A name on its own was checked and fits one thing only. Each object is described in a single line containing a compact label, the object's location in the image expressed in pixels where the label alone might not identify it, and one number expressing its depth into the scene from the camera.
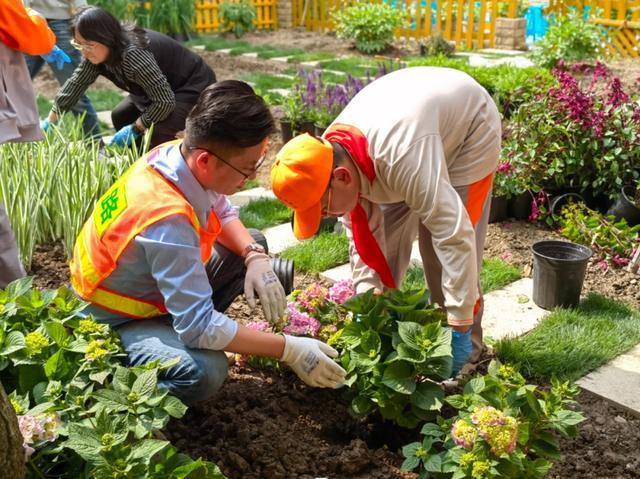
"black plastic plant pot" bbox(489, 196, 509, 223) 4.32
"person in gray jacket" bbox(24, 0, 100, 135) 5.60
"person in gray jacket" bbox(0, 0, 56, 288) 3.04
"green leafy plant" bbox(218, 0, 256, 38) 12.63
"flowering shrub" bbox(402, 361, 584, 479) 1.85
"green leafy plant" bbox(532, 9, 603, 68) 8.31
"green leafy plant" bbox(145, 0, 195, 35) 11.01
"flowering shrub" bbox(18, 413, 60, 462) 1.74
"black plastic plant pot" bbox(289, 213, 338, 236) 4.26
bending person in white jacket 2.23
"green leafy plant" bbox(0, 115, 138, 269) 3.53
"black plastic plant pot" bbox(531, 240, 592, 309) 3.28
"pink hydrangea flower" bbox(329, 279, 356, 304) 2.79
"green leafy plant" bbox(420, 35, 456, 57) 10.32
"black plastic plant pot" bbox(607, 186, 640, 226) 4.02
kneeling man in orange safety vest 2.12
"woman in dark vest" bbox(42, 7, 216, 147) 3.96
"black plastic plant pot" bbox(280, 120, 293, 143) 5.93
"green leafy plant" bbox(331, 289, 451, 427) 2.17
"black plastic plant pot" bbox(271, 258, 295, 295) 2.98
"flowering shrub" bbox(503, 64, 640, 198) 4.18
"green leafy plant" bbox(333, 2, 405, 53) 10.85
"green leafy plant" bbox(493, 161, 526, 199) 4.24
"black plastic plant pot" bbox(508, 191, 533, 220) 4.34
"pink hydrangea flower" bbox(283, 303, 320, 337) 2.67
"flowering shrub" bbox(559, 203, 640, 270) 3.84
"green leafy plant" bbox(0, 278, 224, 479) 1.71
